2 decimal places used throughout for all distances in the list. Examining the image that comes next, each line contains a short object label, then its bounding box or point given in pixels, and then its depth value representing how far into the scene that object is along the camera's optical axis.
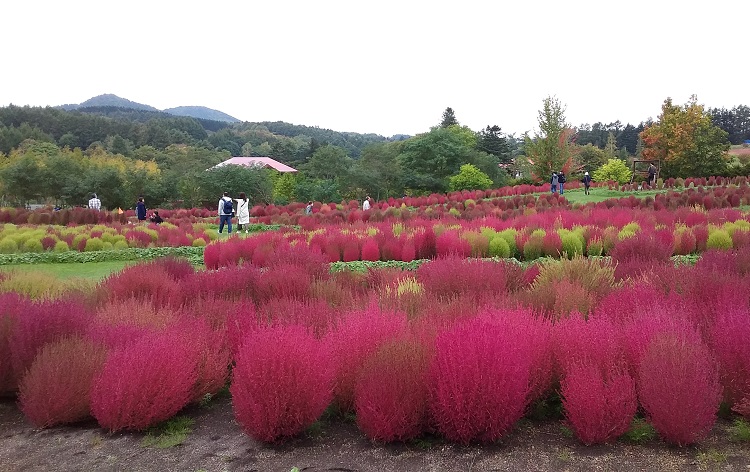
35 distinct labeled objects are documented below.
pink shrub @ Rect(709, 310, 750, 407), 3.78
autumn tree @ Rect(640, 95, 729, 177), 36.91
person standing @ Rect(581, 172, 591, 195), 28.53
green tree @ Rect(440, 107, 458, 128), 87.00
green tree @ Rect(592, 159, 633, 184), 46.44
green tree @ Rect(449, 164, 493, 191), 40.69
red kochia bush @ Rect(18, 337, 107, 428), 4.10
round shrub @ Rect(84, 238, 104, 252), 15.78
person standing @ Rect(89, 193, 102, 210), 25.97
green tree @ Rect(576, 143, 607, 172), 61.01
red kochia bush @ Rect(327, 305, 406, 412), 4.13
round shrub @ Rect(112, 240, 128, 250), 16.05
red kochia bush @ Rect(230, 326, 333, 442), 3.67
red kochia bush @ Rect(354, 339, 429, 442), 3.60
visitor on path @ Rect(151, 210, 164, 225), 22.04
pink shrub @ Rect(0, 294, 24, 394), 4.88
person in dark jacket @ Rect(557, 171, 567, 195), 28.29
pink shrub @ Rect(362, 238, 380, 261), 12.34
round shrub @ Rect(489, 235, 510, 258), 11.99
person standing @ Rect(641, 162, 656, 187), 30.41
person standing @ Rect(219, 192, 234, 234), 18.70
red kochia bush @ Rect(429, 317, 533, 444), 3.51
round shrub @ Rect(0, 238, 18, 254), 15.79
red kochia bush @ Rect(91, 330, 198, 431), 3.94
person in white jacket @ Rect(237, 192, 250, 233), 19.39
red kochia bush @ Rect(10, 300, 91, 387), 4.78
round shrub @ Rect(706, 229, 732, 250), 11.19
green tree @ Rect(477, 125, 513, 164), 64.75
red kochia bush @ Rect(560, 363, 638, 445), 3.47
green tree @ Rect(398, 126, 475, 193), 45.06
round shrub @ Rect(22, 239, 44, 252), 15.70
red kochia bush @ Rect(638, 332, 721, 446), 3.38
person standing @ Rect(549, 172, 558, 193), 27.12
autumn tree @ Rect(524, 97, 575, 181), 34.94
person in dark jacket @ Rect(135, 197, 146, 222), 22.12
